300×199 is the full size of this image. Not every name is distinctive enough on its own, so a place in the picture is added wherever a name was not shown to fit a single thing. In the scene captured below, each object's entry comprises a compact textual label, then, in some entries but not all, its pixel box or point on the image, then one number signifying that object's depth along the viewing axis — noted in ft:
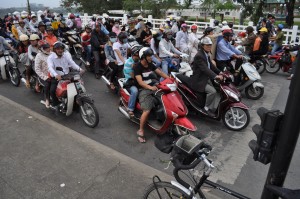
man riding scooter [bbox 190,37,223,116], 17.94
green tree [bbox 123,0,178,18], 101.24
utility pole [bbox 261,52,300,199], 6.63
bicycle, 7.64
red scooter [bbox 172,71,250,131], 17.88
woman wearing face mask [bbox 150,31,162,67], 27.04
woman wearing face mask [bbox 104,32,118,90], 25.21
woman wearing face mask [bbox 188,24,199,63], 31.11
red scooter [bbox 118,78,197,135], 15.51
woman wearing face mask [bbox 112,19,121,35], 38.52
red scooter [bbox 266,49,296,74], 30.19
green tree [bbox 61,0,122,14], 121.25
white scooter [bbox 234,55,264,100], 23.26
